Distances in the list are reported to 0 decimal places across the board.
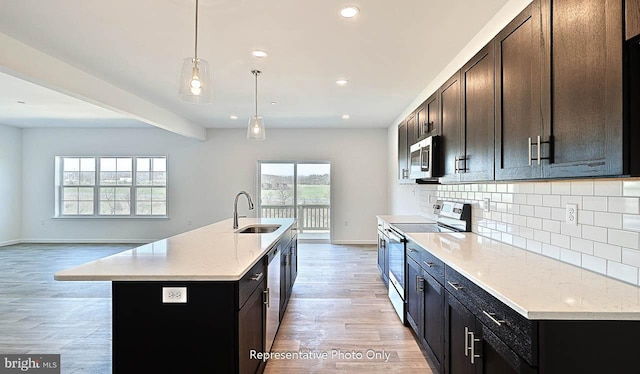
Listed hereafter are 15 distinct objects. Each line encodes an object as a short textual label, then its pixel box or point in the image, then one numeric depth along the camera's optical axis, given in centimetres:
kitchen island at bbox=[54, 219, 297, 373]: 163
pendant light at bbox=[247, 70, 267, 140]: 386
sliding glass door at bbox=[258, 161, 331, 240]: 750
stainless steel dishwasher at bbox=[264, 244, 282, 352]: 239
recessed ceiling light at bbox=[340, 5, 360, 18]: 235
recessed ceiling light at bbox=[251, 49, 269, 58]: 311
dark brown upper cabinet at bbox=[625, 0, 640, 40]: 103
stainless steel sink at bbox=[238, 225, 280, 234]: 371
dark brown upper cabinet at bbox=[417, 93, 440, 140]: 314
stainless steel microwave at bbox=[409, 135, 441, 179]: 300
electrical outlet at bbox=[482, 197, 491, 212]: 267
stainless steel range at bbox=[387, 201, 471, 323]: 304
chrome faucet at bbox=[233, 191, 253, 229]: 338
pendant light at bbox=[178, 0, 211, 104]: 216
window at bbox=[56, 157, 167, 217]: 763
